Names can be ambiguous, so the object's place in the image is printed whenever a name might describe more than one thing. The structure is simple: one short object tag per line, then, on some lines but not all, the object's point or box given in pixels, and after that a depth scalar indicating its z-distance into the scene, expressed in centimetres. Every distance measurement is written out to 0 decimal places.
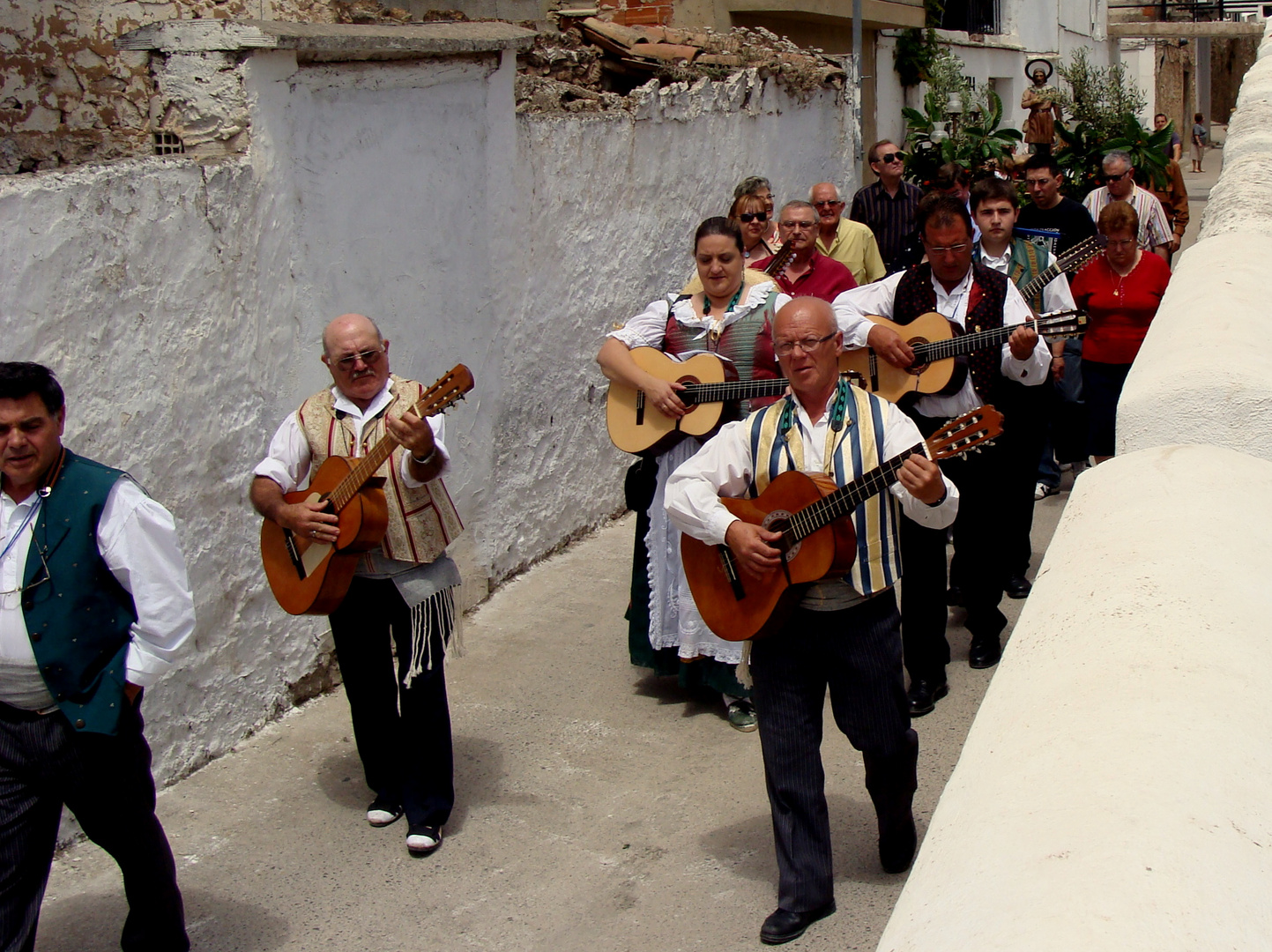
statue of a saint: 1187
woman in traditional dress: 518
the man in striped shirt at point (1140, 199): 922
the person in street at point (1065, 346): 805
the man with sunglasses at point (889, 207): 915
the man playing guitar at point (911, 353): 526
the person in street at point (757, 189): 682
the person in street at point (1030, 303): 589
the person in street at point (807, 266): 635
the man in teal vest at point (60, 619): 326
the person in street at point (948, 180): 821
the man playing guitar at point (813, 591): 374
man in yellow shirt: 810
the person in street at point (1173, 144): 1856
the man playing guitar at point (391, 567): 423
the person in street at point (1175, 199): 1177
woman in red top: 736
